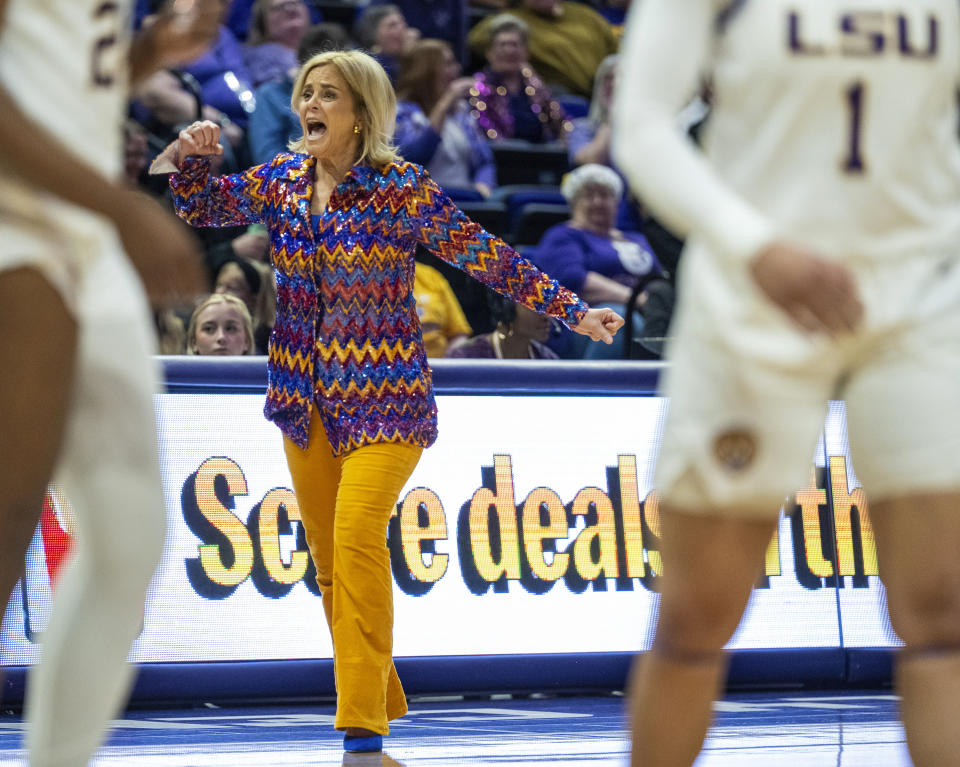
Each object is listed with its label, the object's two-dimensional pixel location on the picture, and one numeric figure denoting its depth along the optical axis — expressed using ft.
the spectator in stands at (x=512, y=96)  66.08
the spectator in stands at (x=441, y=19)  69.21
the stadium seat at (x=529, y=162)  66.44
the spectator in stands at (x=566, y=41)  73.36
